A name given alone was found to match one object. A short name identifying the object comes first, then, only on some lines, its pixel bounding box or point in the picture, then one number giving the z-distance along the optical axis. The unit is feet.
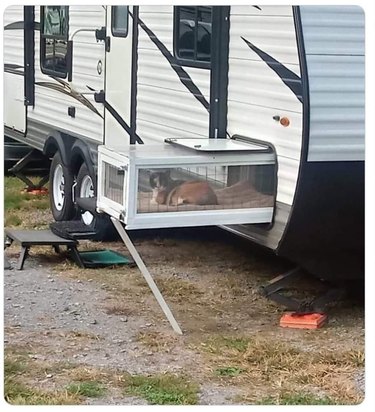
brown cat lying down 17.13
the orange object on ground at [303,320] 18.48
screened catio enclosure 16.88
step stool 22.75
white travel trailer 16.49
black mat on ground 23.32
